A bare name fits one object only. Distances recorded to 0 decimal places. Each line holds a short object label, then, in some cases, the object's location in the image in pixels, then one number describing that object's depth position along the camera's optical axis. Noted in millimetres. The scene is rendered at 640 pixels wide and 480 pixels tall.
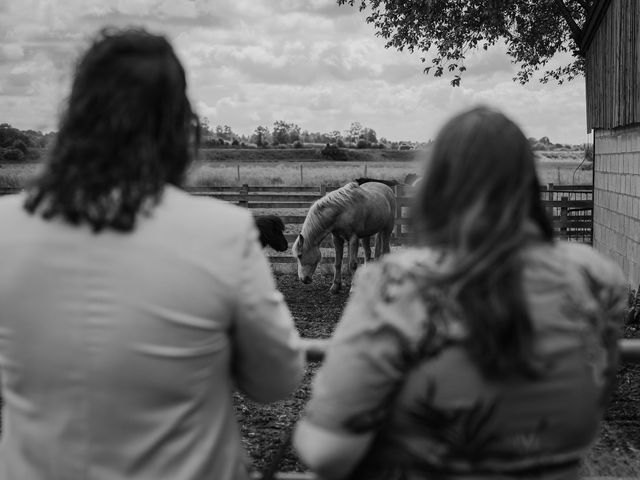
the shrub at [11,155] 47453
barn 9961
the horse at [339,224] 11930
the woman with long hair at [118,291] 1359
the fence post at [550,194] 16441
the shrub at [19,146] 43688
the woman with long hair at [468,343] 1272
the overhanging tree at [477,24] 16672
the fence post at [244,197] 15789
